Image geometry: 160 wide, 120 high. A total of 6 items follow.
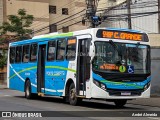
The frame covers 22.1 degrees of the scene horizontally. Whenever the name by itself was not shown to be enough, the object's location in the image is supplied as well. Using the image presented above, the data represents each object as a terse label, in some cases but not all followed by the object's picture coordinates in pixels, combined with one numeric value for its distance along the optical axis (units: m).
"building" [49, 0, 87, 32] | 69.81
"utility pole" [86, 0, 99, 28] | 31.09
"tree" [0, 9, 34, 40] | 46.78
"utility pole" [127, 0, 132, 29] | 31.13
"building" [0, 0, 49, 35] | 61.41
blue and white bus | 16.39
